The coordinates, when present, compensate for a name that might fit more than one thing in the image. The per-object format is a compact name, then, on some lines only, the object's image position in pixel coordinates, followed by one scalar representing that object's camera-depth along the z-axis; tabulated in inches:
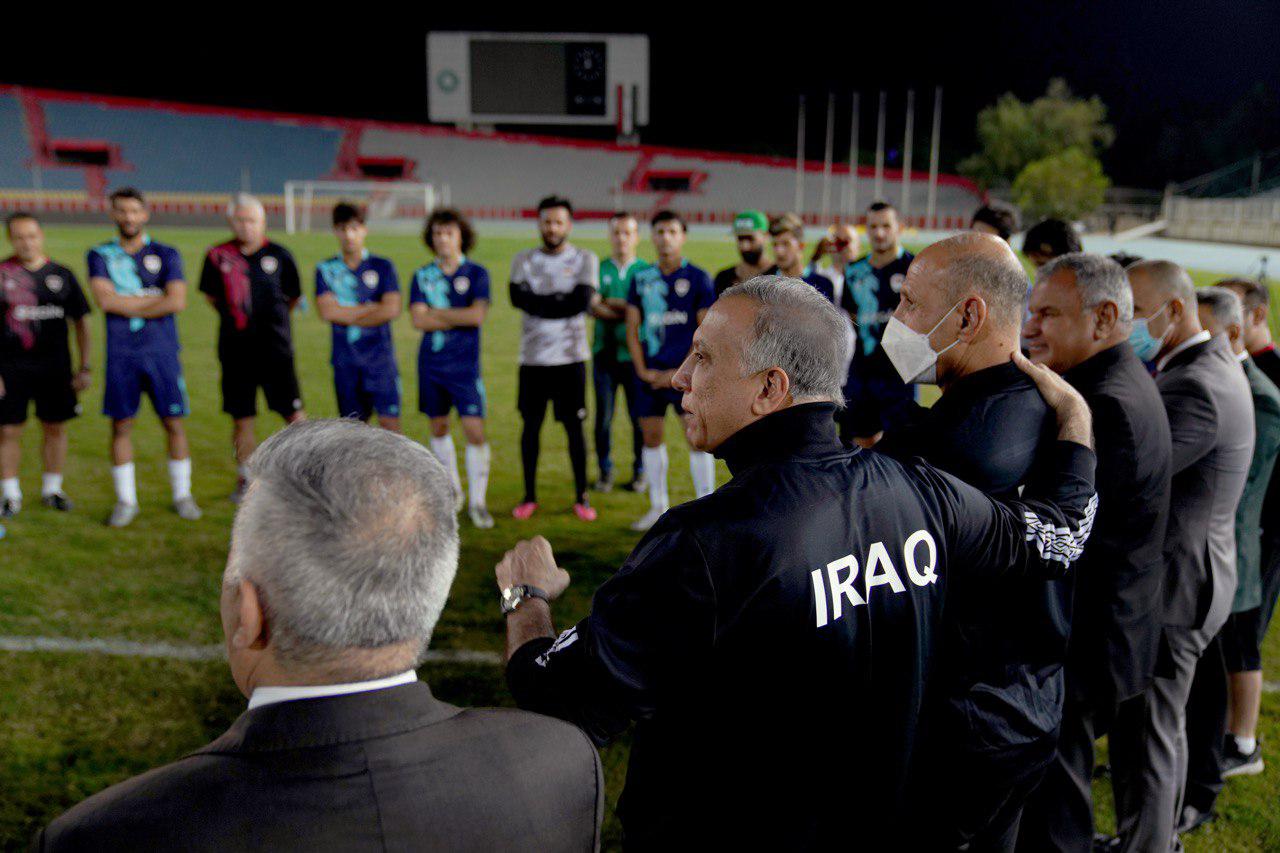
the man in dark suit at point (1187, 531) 120.9
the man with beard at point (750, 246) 261.0
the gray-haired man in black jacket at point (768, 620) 67.6
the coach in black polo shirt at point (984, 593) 89.0
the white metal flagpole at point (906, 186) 1725.4
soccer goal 1453.0
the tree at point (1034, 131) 1973.4
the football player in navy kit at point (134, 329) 263.1
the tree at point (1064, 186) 1644.9
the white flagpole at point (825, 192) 1813.5
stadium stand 1755.7
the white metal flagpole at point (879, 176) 1832.9
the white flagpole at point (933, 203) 1764.5
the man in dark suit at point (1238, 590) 142.1
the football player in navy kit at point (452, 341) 268.7
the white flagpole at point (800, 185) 1919.3
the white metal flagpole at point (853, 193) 1811.0
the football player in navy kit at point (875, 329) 260.1
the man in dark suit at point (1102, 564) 108.7
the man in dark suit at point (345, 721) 46.8
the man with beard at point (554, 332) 268.0
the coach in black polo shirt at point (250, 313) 275.6
